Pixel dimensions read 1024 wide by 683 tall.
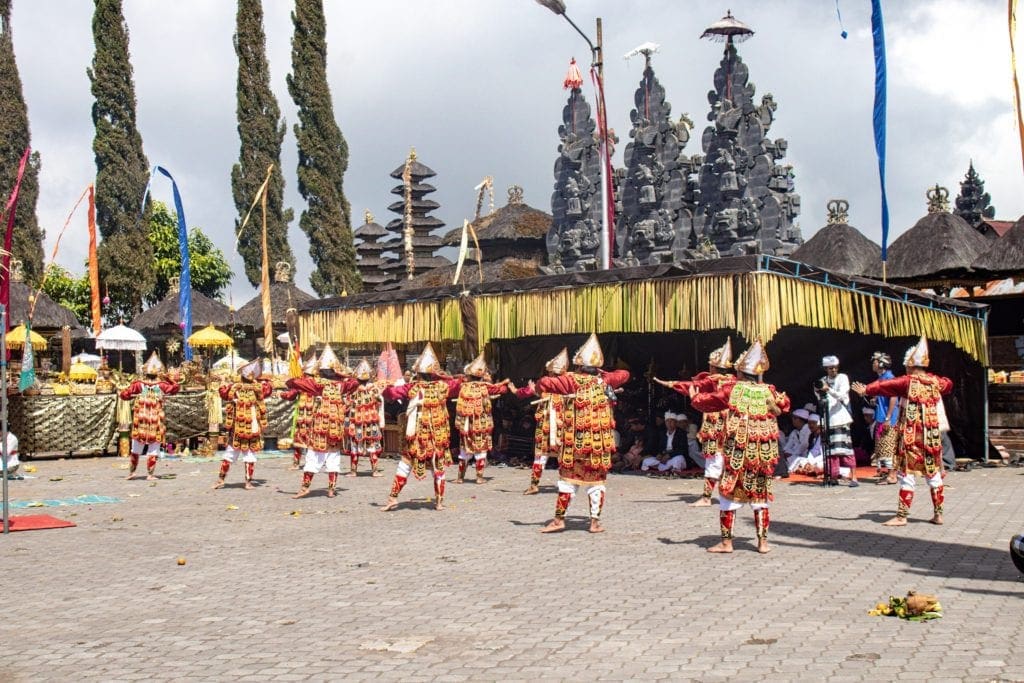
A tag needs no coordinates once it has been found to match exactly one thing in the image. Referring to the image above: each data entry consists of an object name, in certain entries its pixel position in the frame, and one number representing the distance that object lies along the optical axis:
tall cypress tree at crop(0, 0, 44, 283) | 37.50
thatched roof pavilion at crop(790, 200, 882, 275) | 26.88
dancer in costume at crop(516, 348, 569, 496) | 13.93
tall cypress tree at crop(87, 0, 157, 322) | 39.81
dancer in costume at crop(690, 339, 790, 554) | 9.95
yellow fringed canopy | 15.10
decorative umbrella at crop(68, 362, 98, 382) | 28.50
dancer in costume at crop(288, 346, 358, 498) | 15.25
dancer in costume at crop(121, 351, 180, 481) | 18.20
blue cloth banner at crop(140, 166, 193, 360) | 27.17
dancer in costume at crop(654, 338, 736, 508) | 11.70
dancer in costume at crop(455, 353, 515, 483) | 17.09
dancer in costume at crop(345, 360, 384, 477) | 18.50
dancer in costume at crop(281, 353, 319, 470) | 15.81
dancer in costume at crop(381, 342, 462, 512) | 13.26
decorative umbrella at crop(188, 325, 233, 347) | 33.44
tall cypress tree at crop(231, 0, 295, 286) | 44.53
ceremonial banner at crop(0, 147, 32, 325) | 12.45
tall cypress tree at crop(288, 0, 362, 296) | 45.59
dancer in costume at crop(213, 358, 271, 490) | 16.45
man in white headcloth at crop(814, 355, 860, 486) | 16.03
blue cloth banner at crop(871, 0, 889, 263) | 16.59
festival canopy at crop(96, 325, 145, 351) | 29.31
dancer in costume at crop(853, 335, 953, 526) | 11.45
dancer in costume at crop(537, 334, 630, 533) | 11.30
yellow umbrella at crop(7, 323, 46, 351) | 30.14
